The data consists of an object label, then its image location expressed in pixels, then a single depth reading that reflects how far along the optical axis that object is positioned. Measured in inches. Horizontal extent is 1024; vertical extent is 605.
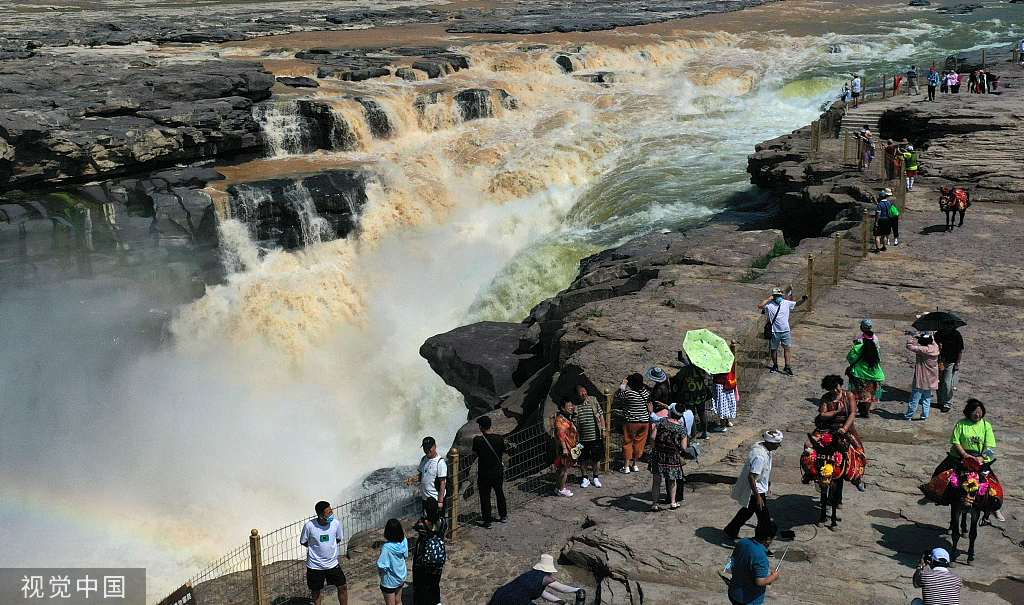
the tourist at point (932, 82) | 1272.1
